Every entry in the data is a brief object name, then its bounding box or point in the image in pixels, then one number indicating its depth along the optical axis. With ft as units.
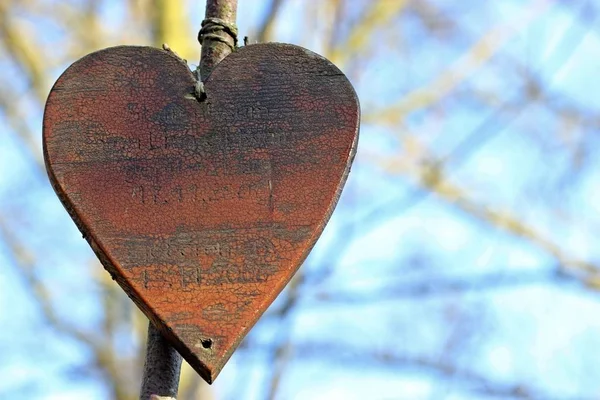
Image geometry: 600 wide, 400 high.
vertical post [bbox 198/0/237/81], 4.66
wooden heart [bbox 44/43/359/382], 4.27
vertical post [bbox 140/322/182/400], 4.31
